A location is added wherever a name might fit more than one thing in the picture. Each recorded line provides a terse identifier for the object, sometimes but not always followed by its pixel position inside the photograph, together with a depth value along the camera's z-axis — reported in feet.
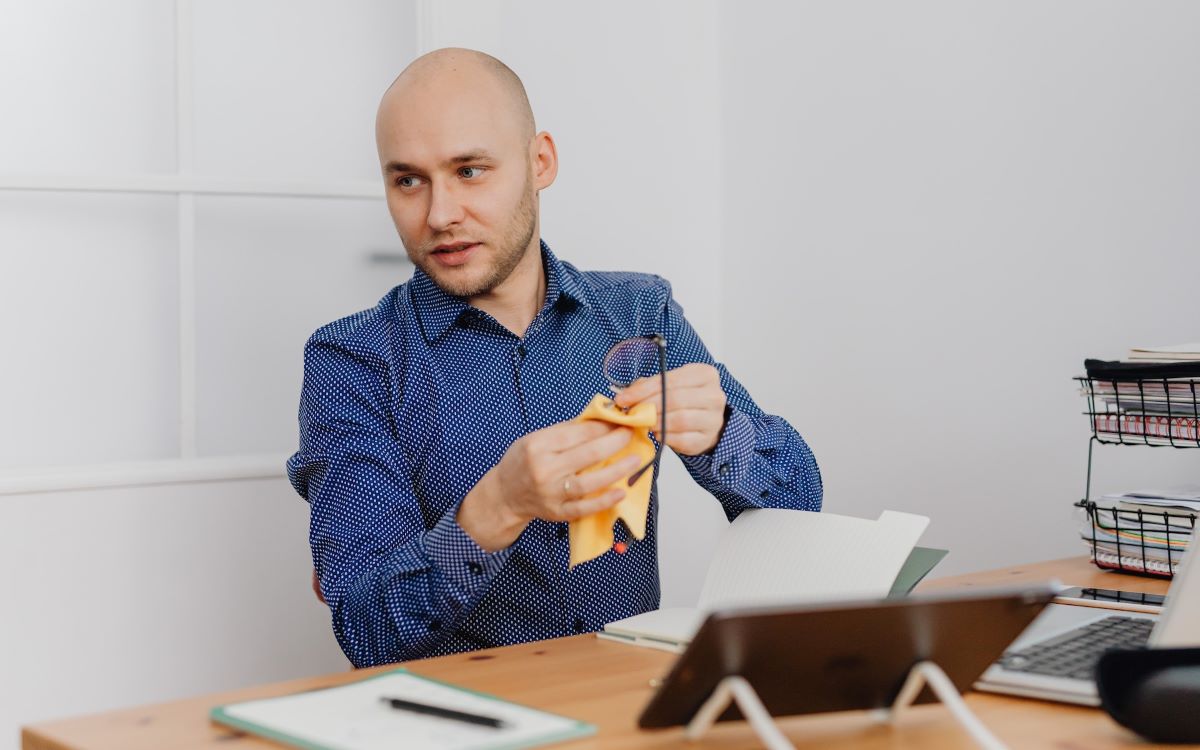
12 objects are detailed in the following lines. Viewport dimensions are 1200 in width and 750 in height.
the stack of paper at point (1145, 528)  5.34
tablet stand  2.86
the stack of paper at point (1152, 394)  5.38
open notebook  4.26
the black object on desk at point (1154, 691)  3.06
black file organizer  5.37
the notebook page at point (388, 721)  2.97
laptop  3.46
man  5.04
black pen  3.06
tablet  2.83
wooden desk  3.13
